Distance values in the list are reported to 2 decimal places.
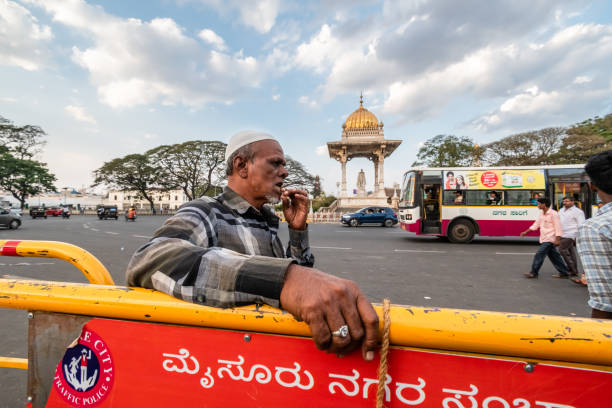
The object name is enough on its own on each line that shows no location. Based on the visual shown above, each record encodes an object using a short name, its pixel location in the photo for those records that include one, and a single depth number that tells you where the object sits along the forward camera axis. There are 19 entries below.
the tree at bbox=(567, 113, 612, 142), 28.03
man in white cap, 0.67
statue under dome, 33.09
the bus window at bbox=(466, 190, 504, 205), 10.87
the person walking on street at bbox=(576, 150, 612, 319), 1.63
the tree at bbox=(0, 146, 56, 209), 34.72
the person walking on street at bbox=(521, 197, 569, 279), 5.35
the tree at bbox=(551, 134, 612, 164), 27.34
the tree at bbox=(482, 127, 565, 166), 30.94
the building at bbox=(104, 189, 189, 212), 85.88
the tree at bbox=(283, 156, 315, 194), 47.87
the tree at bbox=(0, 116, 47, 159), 35.35
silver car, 15.99
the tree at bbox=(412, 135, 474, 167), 32.00
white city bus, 10.62
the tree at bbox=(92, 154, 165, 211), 43.50
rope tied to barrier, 0.67
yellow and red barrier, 0.65
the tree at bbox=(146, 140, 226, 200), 42.12
